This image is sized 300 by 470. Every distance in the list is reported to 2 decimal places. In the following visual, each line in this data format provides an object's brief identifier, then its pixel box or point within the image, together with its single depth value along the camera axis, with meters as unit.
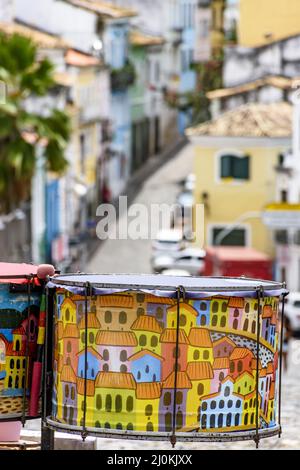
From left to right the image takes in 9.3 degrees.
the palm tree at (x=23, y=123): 41.47
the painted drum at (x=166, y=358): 7.66
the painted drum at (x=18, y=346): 8.07
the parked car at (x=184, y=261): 52.34
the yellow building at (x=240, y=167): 57.47
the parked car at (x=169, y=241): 53.66
